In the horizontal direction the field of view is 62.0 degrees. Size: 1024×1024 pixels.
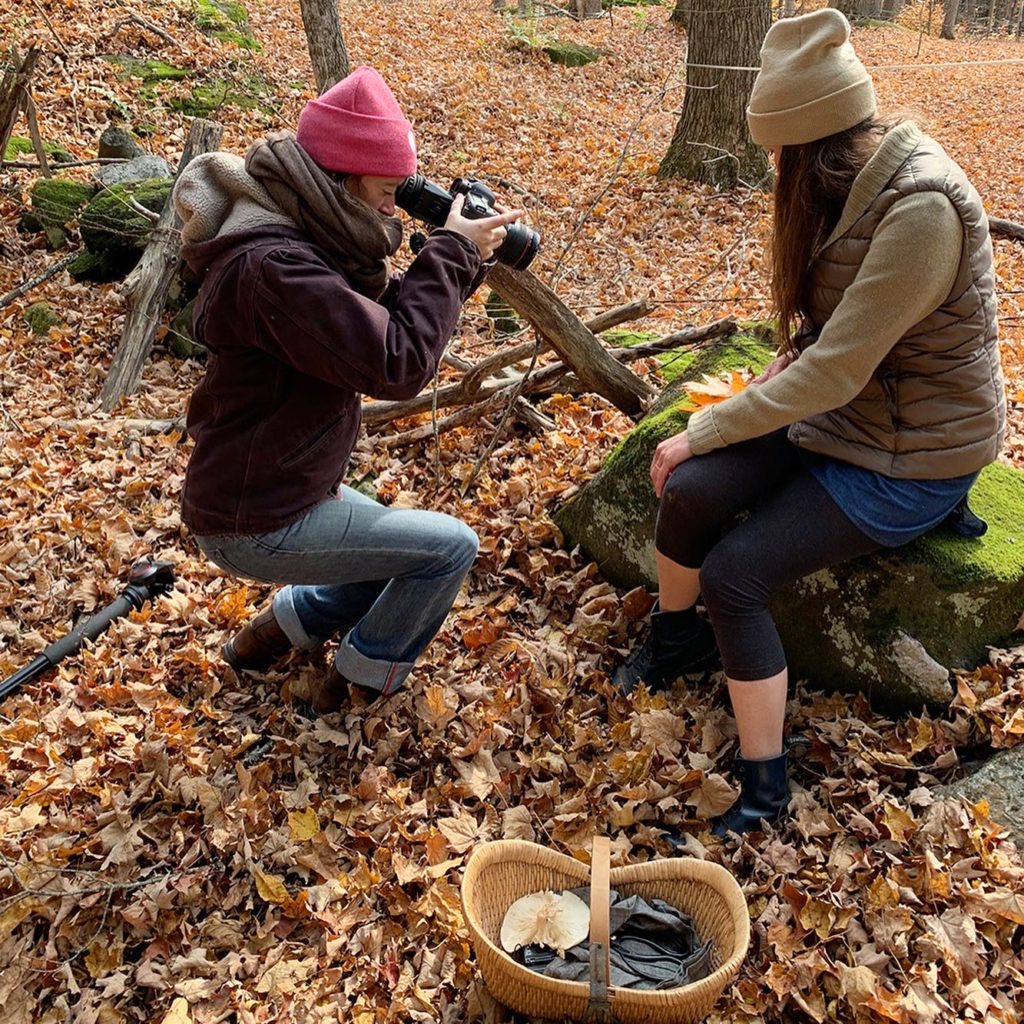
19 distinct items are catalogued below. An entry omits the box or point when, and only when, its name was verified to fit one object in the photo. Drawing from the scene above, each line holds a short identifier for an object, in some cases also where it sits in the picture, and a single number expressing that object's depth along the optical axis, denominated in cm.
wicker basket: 202
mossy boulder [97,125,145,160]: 798
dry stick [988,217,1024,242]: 433
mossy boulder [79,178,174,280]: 677
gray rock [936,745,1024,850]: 249
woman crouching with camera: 236
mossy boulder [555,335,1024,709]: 285
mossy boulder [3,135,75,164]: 818
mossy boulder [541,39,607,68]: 1439
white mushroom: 223
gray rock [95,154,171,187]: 752
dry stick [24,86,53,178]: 714
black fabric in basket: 216
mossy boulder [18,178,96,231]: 729
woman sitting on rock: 228
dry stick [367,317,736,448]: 454
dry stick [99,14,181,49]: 1102
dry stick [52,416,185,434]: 527
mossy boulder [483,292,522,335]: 589
